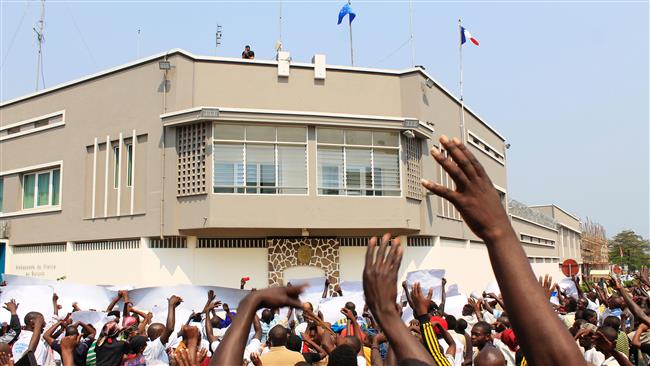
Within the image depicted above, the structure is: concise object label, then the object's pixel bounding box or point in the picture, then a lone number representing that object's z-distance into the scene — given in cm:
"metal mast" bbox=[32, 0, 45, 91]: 2684
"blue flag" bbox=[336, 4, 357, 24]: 2353
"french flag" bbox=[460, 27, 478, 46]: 2539
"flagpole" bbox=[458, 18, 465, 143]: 2495
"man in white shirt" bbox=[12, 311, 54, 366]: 640
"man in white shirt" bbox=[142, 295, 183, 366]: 631
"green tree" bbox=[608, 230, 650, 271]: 7650
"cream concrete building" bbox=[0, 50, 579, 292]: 1869
